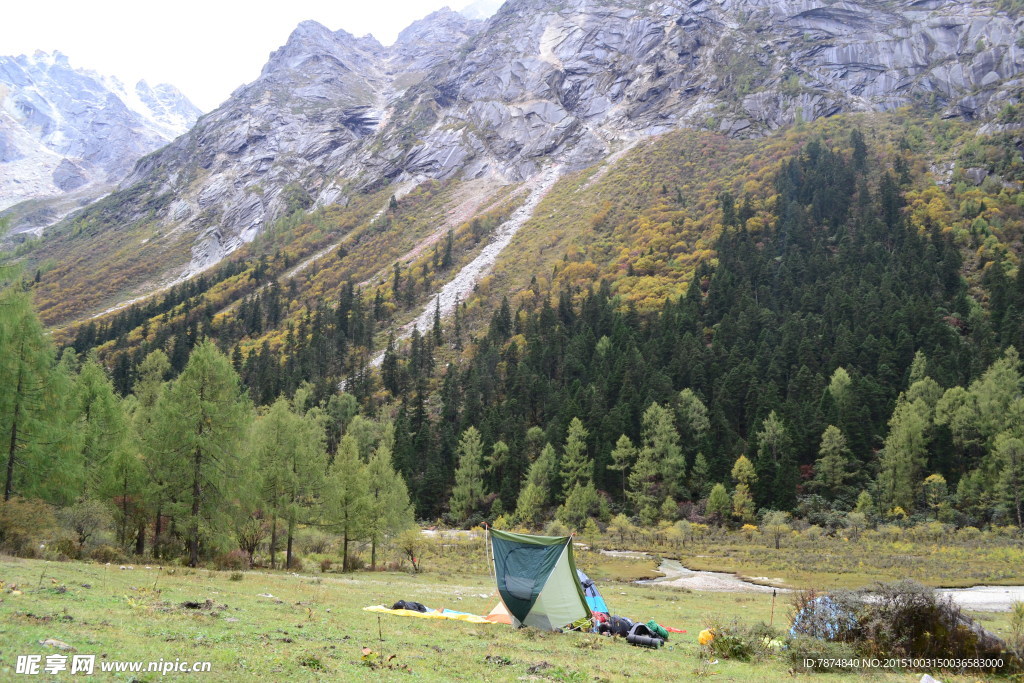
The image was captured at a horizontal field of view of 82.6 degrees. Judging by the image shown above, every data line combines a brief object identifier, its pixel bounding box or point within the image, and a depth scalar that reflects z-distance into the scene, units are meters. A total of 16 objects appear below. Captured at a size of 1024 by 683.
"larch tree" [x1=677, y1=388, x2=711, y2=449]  79.44
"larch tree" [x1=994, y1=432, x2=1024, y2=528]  56.53
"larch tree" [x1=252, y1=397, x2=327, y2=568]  35.47
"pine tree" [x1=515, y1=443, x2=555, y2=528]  69.94
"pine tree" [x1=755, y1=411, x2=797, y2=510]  68.44
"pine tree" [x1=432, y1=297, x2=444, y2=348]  120.19
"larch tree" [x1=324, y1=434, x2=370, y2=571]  37.81
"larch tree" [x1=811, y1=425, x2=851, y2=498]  68.56
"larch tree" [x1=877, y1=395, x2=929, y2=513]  64.38
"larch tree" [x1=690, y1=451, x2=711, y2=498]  73.81
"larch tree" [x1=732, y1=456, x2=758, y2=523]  66.44
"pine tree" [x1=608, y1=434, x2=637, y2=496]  76.28
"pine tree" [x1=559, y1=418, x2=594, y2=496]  77.38
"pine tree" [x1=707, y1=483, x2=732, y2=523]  67.19
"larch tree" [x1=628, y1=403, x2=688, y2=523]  72.06
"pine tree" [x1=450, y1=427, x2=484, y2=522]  80.19
